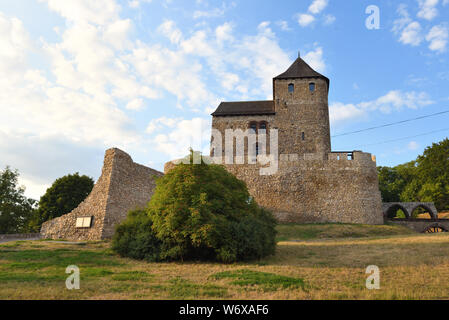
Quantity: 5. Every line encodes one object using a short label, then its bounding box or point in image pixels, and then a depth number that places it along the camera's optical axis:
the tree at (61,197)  32.44
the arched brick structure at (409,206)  32.72
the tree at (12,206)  32.31
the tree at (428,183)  39.28
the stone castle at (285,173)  17.00
